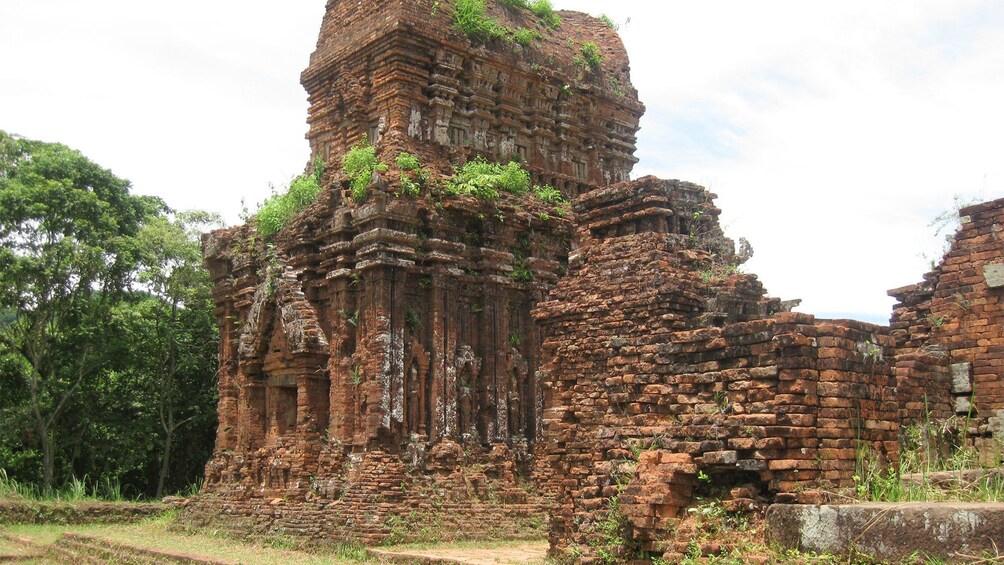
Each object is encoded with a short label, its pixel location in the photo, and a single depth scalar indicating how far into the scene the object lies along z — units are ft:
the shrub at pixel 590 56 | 70.64
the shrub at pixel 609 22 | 75.92
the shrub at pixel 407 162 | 55.26
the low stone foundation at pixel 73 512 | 69.97
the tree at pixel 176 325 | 90.17
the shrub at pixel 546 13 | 70.79
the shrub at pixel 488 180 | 57.21
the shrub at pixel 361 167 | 54.19
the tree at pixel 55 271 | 83.46
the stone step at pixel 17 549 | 56.13
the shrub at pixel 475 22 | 62.49
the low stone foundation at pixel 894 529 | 19.22
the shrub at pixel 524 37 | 65.72
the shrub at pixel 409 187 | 53.62
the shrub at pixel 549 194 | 61.55
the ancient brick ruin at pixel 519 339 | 26.30
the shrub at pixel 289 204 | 60.54
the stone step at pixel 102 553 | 47.37
